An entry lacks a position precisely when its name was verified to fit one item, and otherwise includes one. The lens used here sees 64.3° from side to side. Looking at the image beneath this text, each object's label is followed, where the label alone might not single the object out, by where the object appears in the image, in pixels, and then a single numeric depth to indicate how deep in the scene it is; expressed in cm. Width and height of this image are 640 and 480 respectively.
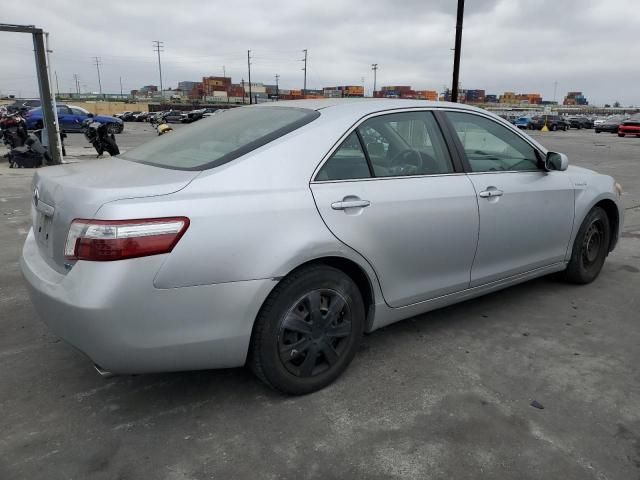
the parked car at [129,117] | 4900
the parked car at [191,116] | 4359
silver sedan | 217
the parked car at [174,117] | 4542
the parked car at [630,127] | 3116
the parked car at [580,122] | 5159
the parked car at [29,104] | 2826
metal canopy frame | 1137
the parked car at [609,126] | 3781
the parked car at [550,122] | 4508
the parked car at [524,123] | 4619
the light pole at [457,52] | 1212
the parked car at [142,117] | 4722
